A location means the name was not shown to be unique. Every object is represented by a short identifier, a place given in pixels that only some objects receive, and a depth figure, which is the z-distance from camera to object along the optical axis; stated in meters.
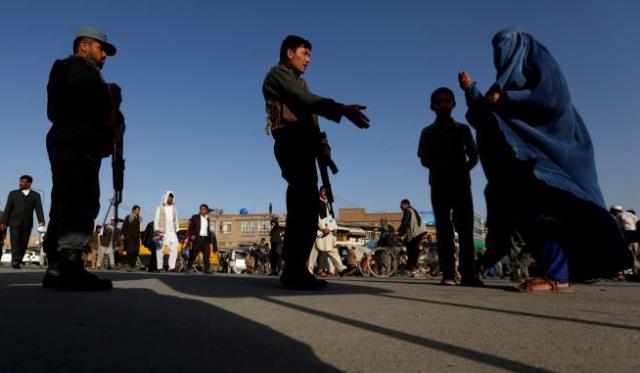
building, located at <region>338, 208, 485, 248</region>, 93.27
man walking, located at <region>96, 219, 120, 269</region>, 19.24
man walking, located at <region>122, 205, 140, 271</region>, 16.83
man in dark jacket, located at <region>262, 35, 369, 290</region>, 4.48
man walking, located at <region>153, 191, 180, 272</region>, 13.52
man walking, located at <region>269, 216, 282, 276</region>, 14.73
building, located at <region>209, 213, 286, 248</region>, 91.69
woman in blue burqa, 4.21
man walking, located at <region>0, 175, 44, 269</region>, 11.56
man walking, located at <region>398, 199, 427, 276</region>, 12.76
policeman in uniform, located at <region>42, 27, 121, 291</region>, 3.94
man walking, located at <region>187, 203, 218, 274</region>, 14.30
